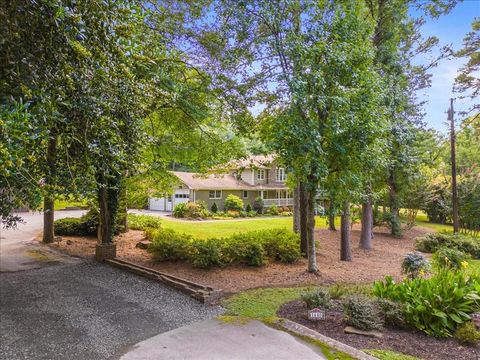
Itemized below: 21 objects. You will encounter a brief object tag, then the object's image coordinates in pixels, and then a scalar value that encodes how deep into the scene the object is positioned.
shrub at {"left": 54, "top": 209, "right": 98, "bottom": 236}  15.76
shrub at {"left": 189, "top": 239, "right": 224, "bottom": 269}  9.25
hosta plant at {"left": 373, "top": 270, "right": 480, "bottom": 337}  5.30
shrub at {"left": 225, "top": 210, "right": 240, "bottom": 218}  29.13
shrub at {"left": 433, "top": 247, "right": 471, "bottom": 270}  9.48
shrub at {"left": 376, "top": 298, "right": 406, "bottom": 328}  5.52
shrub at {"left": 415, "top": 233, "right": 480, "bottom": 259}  13.49
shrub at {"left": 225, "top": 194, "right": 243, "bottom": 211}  31.34
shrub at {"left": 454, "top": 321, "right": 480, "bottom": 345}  4.98
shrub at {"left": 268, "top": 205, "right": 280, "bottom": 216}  32.41
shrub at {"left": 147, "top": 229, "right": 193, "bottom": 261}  9.88
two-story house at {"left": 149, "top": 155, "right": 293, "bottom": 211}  32.53
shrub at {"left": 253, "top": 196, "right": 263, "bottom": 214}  33.28
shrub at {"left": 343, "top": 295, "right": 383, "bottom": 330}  5.40
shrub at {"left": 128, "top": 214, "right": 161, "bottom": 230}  17.80
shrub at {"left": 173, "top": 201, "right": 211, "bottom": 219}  27.44
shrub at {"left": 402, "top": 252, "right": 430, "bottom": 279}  7.74
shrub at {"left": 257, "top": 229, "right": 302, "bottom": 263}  10.30
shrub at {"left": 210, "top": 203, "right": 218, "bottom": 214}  30.81
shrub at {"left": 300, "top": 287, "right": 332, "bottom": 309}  6.22
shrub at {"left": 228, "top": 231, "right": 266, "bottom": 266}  9.60
